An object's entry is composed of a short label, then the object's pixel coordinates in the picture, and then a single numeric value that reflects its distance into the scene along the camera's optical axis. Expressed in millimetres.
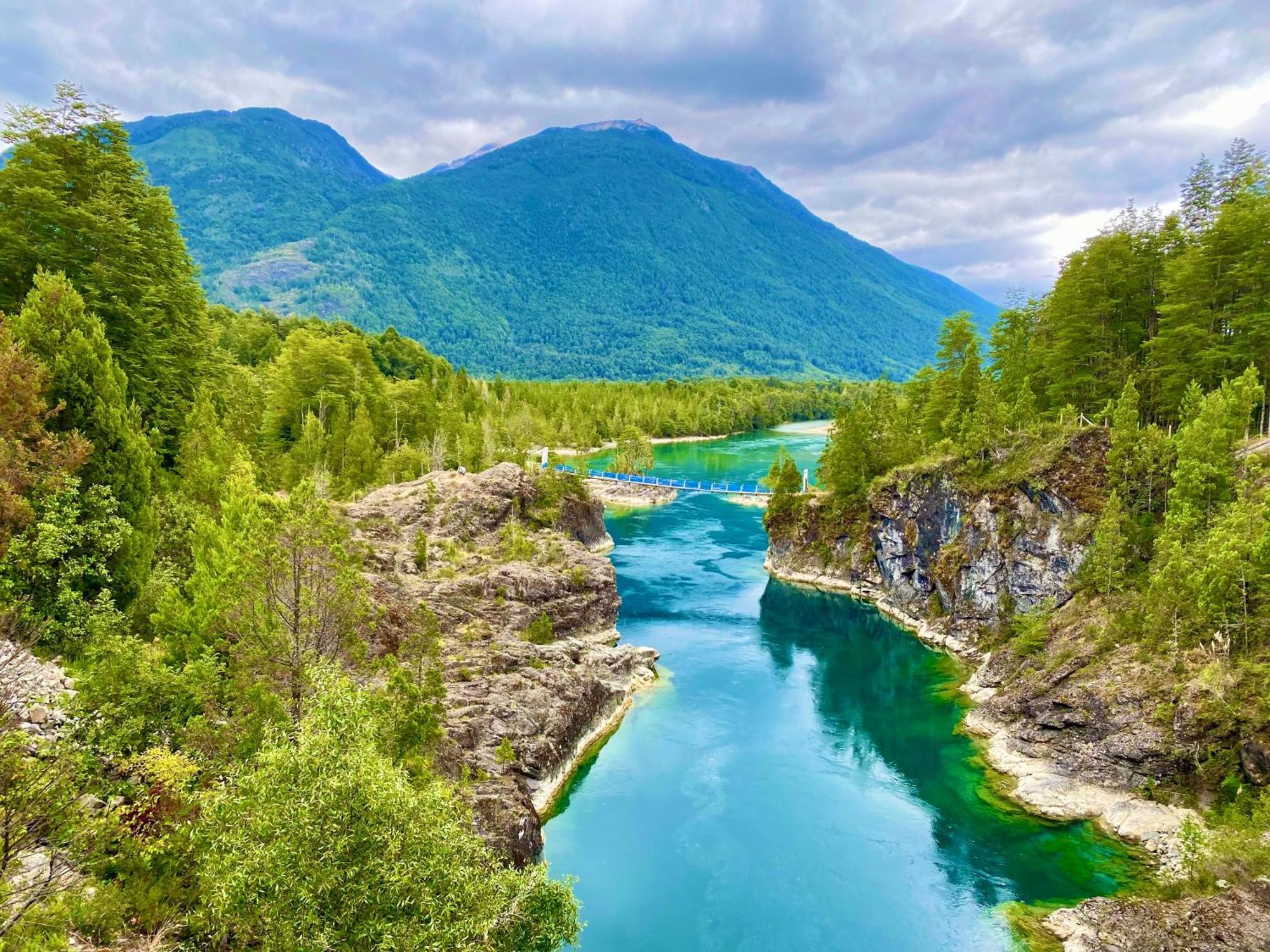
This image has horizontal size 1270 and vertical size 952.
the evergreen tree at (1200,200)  50750
